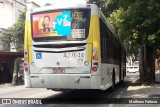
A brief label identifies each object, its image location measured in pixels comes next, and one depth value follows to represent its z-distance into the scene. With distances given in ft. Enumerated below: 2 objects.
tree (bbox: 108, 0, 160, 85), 70.13
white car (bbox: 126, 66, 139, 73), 225.25
